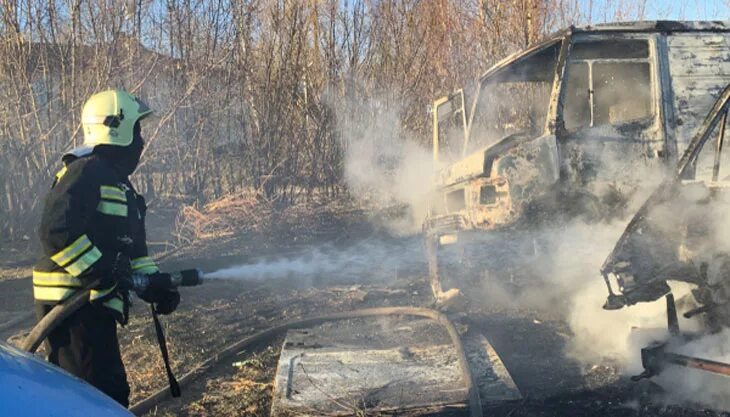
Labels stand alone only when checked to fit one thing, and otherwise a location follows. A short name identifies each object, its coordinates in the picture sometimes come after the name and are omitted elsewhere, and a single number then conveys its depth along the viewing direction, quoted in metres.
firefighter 2.78
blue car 1.60
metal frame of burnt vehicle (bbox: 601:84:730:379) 3.62
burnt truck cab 4.85
